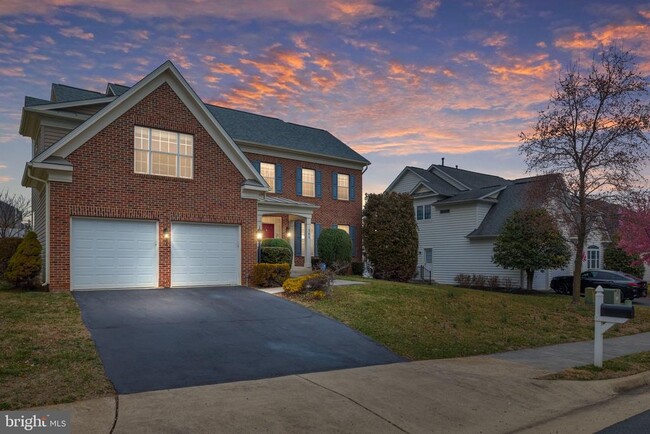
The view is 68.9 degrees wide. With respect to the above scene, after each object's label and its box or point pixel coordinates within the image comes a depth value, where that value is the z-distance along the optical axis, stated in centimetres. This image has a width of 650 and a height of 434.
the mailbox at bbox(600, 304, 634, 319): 909
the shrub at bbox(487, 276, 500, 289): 2906
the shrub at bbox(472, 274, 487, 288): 2988
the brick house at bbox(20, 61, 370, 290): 1439
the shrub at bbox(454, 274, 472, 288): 3064
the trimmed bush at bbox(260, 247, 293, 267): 1878
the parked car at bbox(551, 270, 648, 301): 2522
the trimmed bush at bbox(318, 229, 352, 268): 2375
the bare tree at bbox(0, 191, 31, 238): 3488
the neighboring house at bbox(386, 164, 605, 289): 2984
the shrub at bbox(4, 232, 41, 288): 1451
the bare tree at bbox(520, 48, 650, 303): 1795
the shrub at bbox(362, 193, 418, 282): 2409
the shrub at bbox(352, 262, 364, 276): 2662
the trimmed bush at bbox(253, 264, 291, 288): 1731
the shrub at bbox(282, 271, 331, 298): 1536
